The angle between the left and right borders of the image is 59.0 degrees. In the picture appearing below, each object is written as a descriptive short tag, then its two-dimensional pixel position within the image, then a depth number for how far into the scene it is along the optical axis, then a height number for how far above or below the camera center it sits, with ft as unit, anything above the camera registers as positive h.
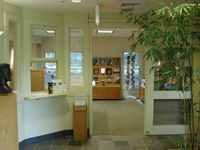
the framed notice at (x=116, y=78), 27.73 -1.11
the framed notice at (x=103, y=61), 27.76 +1.56
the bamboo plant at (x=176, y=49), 6.93 +1.06
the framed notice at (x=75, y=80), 13.20 -0.67
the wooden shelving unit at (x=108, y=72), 27.58 -0.16
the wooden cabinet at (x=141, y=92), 25.27 -3.08
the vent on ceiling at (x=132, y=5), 10.52 +4.00
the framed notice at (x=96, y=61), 27.66 +1.56
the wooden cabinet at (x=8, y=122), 7.48 -2.22
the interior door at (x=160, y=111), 13.35 -3.10
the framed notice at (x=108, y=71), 27.73 -0.01
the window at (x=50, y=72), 13.43 -0.07
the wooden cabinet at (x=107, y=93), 26.58 -3.32
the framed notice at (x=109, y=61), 27.61 +1.56
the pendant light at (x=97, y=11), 10.63 +3.63
